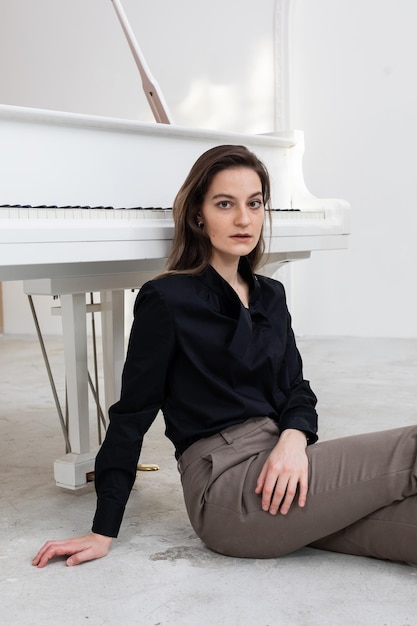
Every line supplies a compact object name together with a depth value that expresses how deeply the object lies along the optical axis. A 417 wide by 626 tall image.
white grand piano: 1.87
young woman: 1.63
